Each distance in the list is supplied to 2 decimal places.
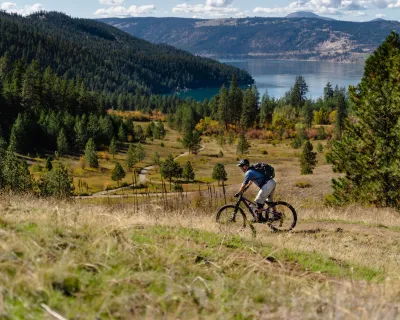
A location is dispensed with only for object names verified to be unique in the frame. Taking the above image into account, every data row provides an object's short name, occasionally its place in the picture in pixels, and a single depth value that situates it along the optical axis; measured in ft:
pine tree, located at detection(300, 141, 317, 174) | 245.65
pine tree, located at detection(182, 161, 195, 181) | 253.24
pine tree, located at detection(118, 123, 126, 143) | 388.78
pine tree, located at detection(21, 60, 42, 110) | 374.63
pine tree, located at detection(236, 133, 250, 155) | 360.69
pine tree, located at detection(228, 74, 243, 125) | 479.00
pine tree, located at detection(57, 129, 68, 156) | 320.13
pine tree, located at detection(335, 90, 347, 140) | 424.99
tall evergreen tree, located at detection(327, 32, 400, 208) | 86.17
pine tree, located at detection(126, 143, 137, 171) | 293.23
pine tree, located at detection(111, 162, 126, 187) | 243.19
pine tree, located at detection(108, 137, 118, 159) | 327.67
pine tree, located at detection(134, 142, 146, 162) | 306.35
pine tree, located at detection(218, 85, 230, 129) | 472.85
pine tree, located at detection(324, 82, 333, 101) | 639.76
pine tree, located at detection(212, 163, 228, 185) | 244.22
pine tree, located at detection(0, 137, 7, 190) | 179.90
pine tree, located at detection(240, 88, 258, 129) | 474.08
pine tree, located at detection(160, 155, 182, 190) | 249.34
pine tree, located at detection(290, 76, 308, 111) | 585.22
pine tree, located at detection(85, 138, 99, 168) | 288.30
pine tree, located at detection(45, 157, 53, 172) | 267.86
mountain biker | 44.34
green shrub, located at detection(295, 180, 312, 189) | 142.72
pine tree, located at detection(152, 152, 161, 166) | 316.36
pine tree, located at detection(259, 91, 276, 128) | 496.84
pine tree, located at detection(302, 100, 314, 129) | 493.36
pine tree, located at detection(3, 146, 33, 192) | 174.64
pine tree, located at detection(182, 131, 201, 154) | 364.17
